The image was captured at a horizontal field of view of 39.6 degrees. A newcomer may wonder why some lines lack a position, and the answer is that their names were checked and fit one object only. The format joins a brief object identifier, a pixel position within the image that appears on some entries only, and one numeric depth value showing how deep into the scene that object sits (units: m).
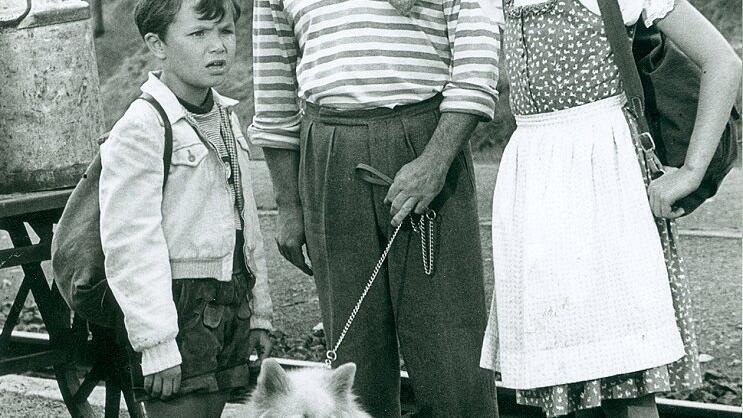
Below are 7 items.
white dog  3.09
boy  3.27
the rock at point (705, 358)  5.60
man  3.31
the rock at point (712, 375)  5.46
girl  2.91
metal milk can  4.87
